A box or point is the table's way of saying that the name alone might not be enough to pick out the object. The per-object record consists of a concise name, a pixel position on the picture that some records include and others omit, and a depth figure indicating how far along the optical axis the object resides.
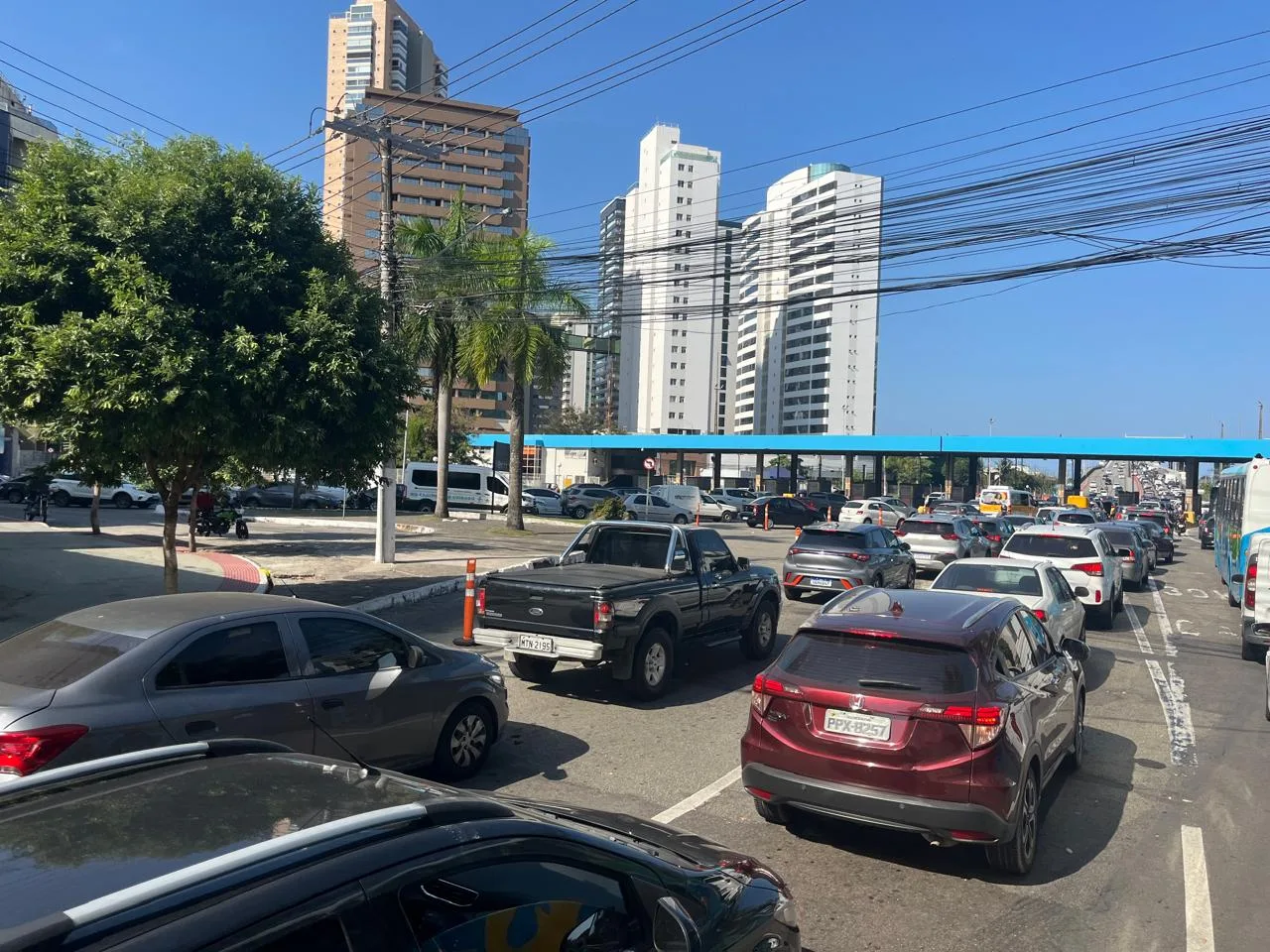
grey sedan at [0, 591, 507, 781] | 5.04
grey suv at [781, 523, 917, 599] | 17.30
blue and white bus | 18.89
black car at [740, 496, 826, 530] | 45.03
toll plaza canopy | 56.81
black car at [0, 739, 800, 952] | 1.93
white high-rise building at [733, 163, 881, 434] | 127.81
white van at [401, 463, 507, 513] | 43.81
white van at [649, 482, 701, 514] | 45.84
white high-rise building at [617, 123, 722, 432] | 138.25
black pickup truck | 9.42
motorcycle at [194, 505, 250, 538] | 26.05
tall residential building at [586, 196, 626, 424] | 159.38
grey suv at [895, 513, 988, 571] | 23.64
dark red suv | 5.34
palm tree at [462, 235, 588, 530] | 31.66
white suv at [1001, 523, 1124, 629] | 16.14
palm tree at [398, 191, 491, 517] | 30.06
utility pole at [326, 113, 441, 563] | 20.77
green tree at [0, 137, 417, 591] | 11.33
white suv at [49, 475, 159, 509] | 38.94
